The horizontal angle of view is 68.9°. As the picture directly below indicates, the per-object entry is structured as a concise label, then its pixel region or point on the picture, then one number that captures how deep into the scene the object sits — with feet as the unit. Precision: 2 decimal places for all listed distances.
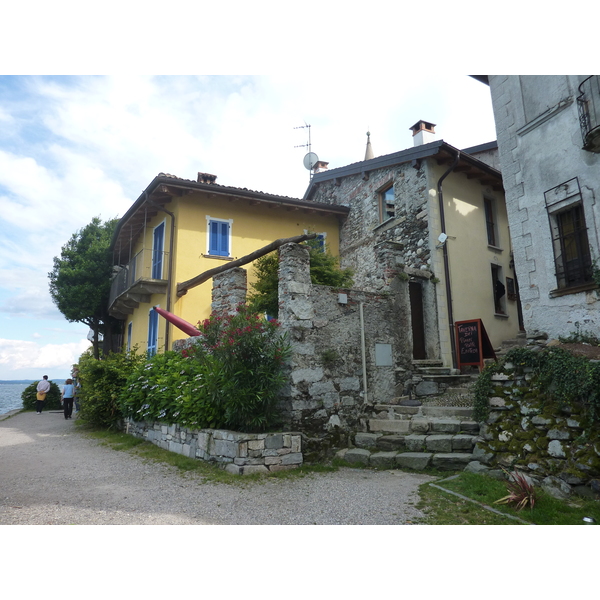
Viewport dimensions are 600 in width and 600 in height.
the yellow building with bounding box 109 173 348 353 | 37.19
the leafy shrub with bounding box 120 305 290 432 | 19.86
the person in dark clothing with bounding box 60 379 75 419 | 44.93
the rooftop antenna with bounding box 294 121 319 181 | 50.83
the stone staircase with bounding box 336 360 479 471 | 18.56
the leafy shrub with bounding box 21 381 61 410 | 58.44
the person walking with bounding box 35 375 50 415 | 52.60
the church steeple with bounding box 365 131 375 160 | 65.17
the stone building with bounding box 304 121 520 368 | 32.81
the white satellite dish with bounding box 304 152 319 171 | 50.83
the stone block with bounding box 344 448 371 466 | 19.89
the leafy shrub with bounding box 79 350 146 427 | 33.14
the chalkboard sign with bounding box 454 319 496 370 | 28.30
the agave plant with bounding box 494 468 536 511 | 13.64
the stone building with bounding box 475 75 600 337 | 20.34
